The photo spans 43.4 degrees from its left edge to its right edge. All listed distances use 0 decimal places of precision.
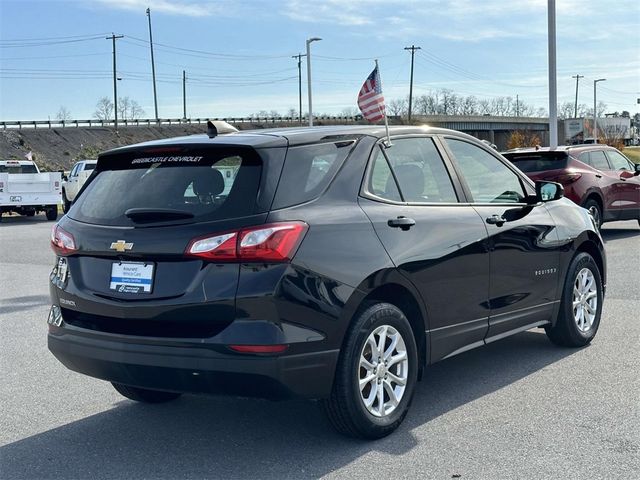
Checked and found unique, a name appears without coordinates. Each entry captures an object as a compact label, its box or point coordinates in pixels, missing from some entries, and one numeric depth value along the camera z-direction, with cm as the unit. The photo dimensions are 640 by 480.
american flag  1570
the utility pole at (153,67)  8225
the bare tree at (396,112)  9012
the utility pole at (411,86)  7785
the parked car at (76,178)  2883
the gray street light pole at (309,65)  3997
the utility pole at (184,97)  10421
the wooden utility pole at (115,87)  8225
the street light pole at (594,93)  7930
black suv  394
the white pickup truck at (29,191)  2542
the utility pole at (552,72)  2116
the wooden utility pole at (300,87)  9481
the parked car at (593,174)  1420
